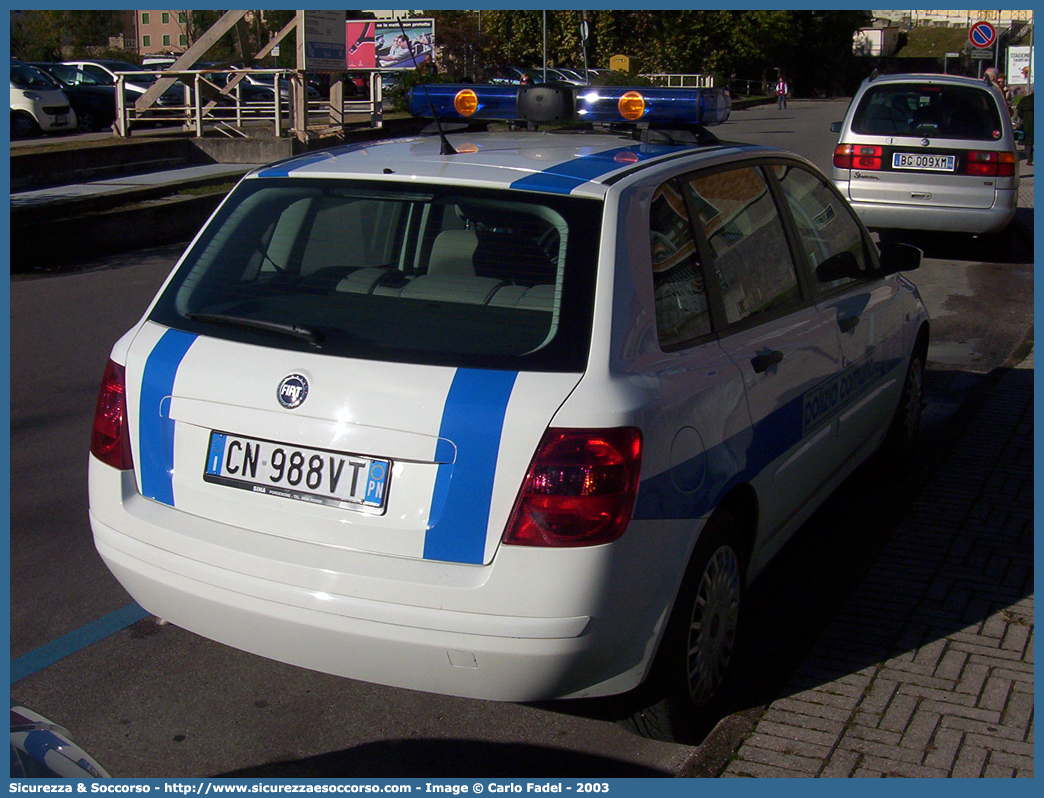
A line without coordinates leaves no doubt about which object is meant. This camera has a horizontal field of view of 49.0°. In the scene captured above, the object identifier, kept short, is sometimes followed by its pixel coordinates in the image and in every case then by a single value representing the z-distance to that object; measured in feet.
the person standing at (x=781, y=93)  186.70
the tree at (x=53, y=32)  178.60
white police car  9.06
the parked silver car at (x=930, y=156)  38.47
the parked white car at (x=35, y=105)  78.74
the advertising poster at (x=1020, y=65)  103.91
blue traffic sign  75.20
